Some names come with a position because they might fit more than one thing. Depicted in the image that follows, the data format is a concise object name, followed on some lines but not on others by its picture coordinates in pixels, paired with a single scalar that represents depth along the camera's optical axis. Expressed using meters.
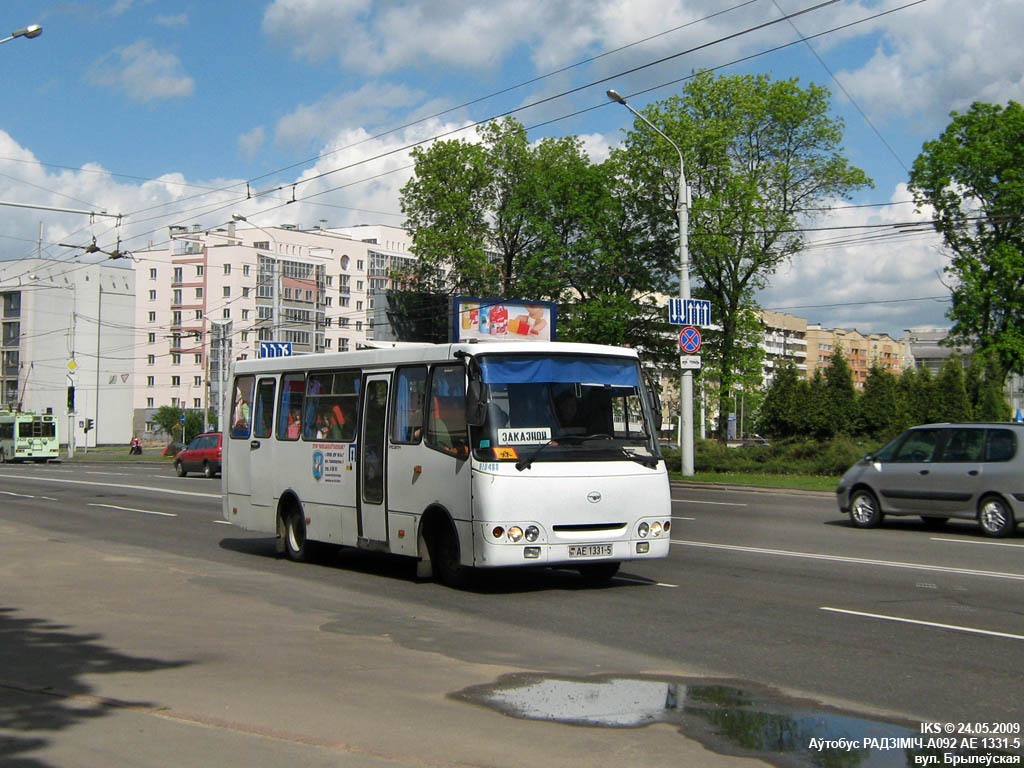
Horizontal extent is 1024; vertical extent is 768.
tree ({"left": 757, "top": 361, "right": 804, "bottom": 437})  57.84
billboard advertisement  39.19
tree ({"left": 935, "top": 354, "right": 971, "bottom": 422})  54.12
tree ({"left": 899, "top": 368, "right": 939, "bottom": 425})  54.69
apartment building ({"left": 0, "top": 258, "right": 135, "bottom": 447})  114.75
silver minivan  17.08
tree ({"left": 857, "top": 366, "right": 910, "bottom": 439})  58.81
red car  40.09
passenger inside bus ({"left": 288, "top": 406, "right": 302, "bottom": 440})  14.82
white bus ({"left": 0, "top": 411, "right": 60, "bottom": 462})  69.56
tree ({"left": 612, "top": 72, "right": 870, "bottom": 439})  51.56
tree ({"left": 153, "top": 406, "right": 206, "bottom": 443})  92.12
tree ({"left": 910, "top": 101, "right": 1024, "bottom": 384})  50.59
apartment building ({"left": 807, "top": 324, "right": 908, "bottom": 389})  198.50
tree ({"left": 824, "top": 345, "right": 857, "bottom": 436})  57.47
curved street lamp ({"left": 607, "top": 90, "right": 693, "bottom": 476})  34.03
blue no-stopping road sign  31.98
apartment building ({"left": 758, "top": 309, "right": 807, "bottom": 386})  184.81
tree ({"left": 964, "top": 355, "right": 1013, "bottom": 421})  51.00
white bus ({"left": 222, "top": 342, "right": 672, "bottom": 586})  11.25
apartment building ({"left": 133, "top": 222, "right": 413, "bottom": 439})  107.50
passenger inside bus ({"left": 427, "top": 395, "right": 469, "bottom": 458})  11.61
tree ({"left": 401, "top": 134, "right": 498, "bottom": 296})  59.06
